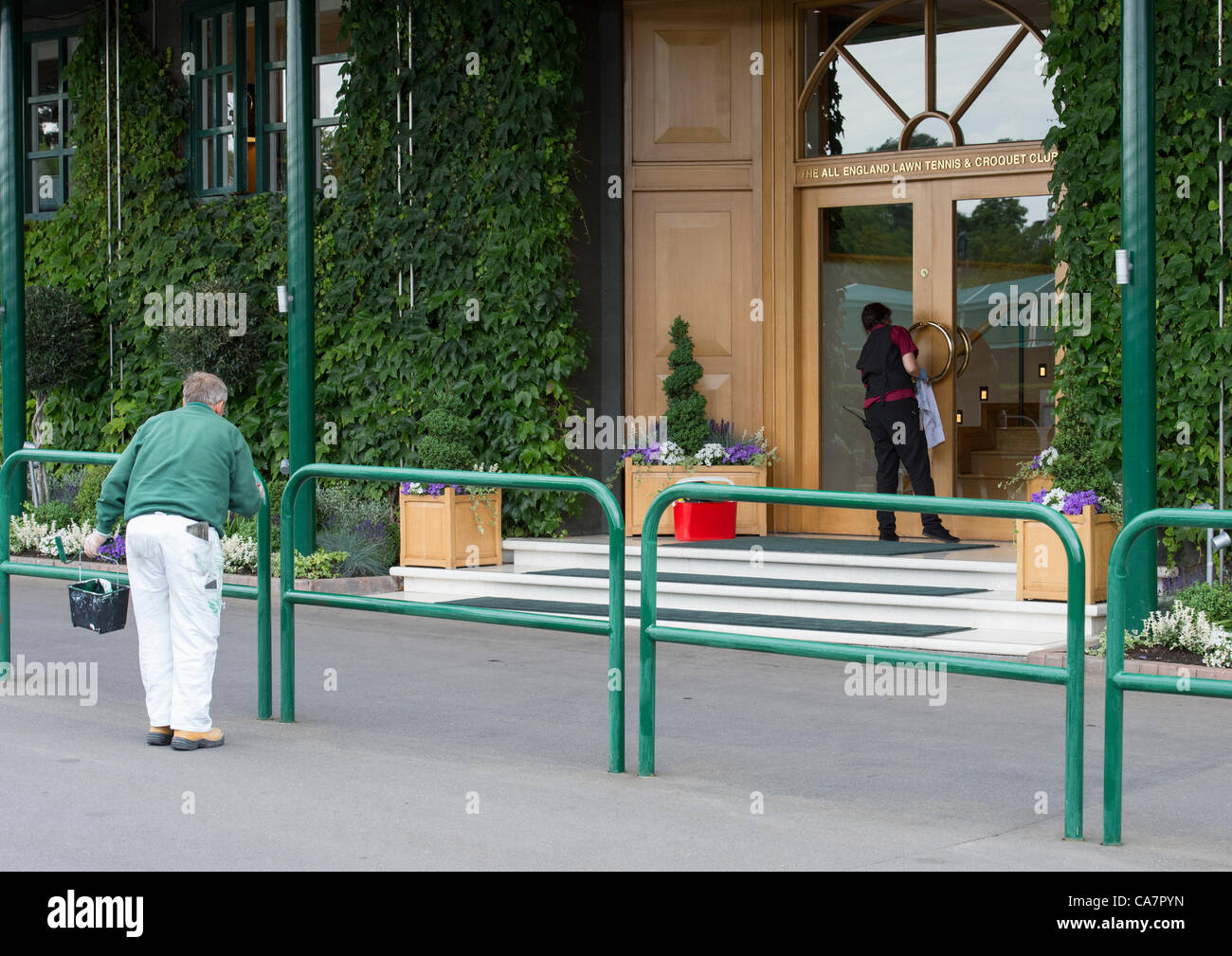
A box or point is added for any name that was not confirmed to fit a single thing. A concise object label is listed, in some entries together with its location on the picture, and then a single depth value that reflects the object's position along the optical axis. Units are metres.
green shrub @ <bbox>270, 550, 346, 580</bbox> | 12.42
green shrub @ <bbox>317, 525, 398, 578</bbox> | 12.76
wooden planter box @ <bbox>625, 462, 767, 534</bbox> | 12.91
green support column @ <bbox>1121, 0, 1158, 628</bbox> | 8.85
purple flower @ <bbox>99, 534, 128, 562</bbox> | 13.90
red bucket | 12.52
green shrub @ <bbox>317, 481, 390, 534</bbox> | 13.24
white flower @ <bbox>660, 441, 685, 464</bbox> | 13.09
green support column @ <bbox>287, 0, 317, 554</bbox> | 12.16
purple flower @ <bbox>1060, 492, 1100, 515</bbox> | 9.98
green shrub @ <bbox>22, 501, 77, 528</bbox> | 15.16
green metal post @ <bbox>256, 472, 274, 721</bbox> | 7.60
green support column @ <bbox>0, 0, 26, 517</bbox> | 14.68
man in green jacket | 7.03
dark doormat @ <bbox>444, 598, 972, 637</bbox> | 9.81
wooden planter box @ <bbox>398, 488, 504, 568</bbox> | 12.45
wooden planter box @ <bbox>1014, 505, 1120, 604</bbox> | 9.84
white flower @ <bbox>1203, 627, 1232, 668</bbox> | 8.72
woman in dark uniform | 12.18
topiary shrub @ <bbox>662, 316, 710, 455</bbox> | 13.16
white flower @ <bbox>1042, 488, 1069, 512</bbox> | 10.09
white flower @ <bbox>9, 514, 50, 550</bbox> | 14.94
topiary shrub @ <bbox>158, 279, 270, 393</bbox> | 14.56
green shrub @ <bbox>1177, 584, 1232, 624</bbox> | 9.07
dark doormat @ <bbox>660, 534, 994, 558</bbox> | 11.48
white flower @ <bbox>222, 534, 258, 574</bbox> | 13.13
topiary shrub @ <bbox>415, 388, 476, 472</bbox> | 12.76
